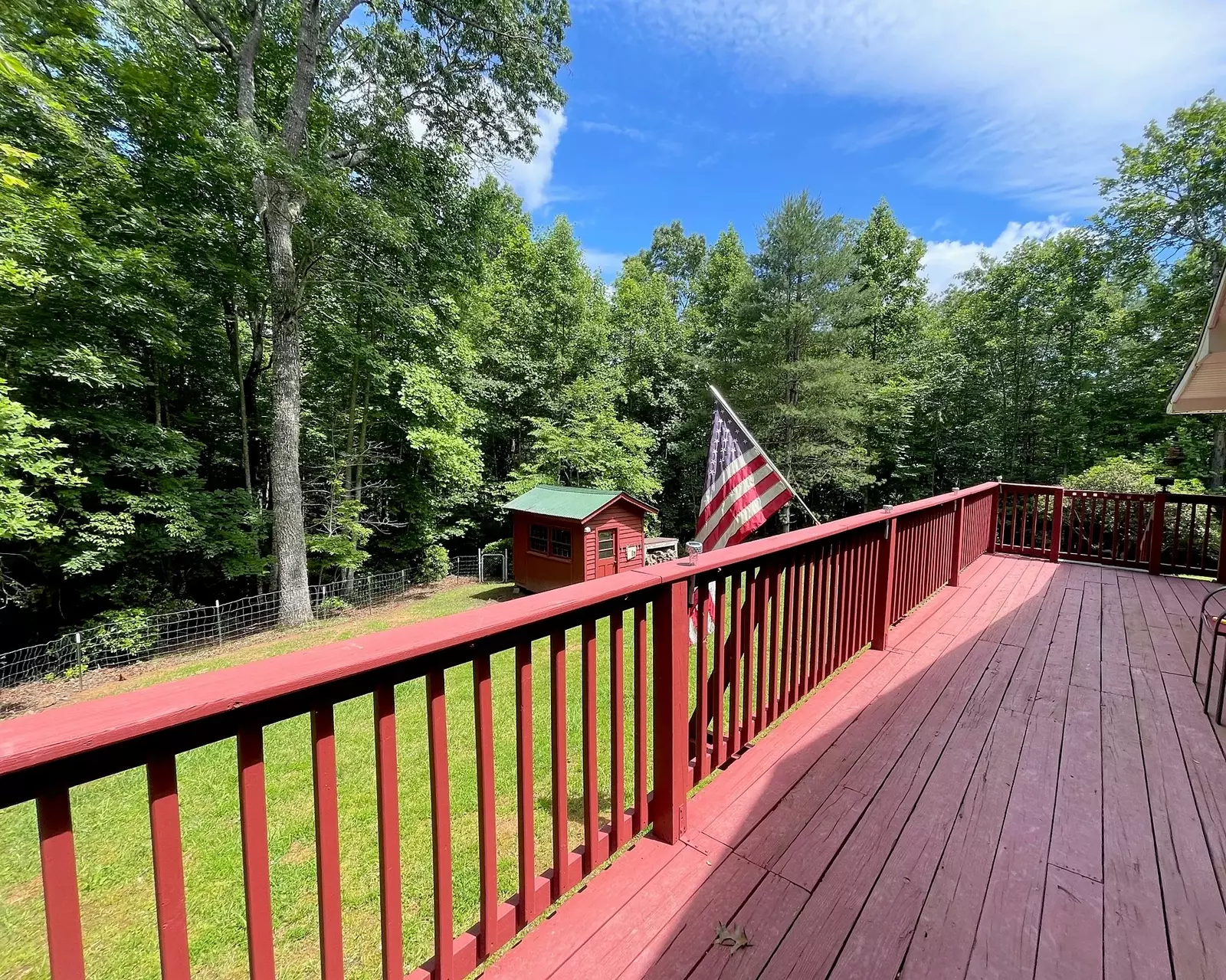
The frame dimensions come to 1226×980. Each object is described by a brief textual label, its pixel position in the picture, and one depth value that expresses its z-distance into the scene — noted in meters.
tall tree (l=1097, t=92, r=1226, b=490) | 10.58
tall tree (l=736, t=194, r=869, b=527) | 13.55
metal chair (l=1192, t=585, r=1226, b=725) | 2.30
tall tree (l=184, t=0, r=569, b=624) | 8.73
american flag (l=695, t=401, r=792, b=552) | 2.62
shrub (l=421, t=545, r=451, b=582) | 13.43
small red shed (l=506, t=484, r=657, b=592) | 11.17
